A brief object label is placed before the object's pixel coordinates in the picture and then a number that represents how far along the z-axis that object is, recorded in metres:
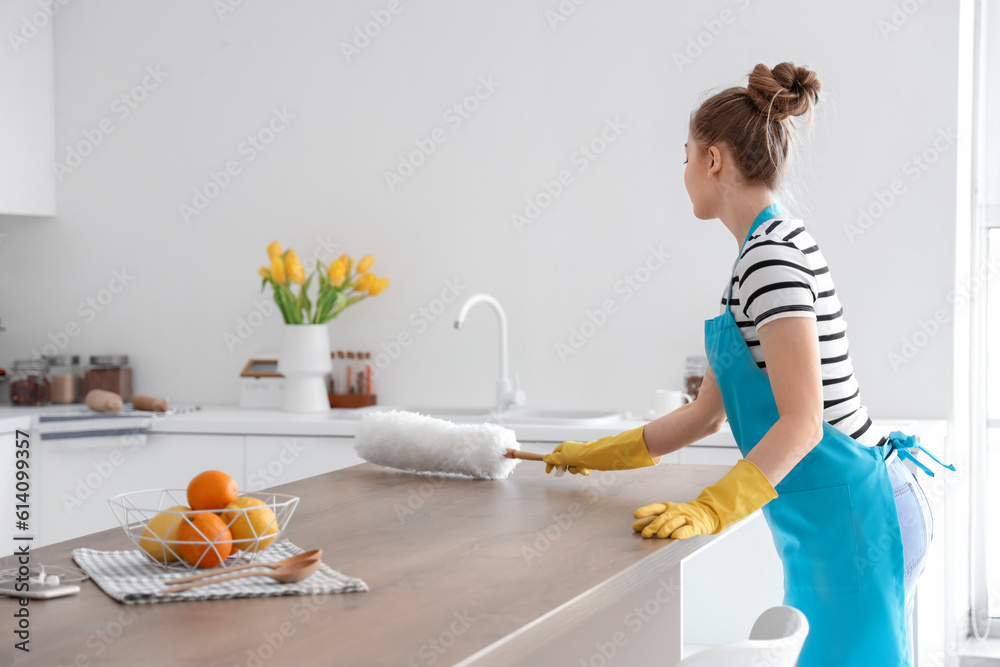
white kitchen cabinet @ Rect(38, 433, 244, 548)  2.81
